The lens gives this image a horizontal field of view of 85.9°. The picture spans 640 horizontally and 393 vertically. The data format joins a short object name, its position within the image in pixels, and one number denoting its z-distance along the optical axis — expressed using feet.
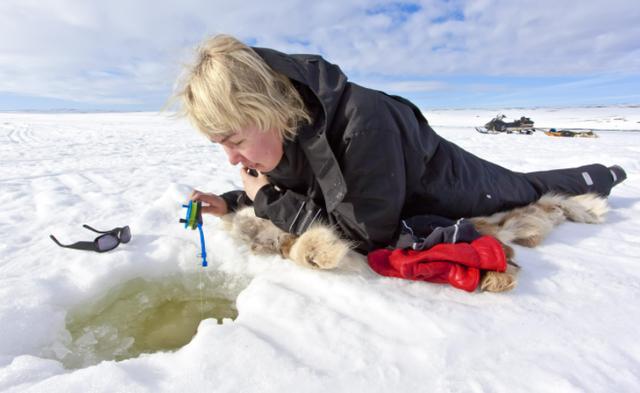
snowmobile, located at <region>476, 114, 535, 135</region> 45.63
